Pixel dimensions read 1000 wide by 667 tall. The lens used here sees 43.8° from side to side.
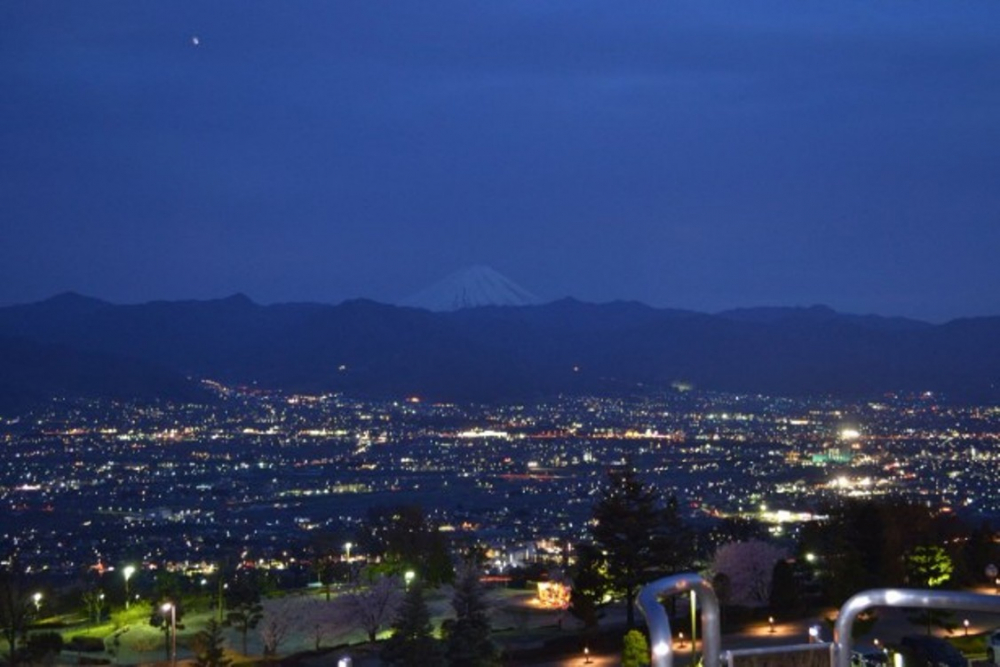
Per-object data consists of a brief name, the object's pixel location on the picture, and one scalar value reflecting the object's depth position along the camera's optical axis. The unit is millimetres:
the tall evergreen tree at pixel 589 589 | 21781
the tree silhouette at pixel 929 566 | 23938
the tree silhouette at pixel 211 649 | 17109
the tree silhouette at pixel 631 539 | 22797
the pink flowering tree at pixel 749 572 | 25656
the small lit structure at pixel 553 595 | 25061
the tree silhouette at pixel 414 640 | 17031
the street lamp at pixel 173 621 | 17719
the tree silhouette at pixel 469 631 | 17469
